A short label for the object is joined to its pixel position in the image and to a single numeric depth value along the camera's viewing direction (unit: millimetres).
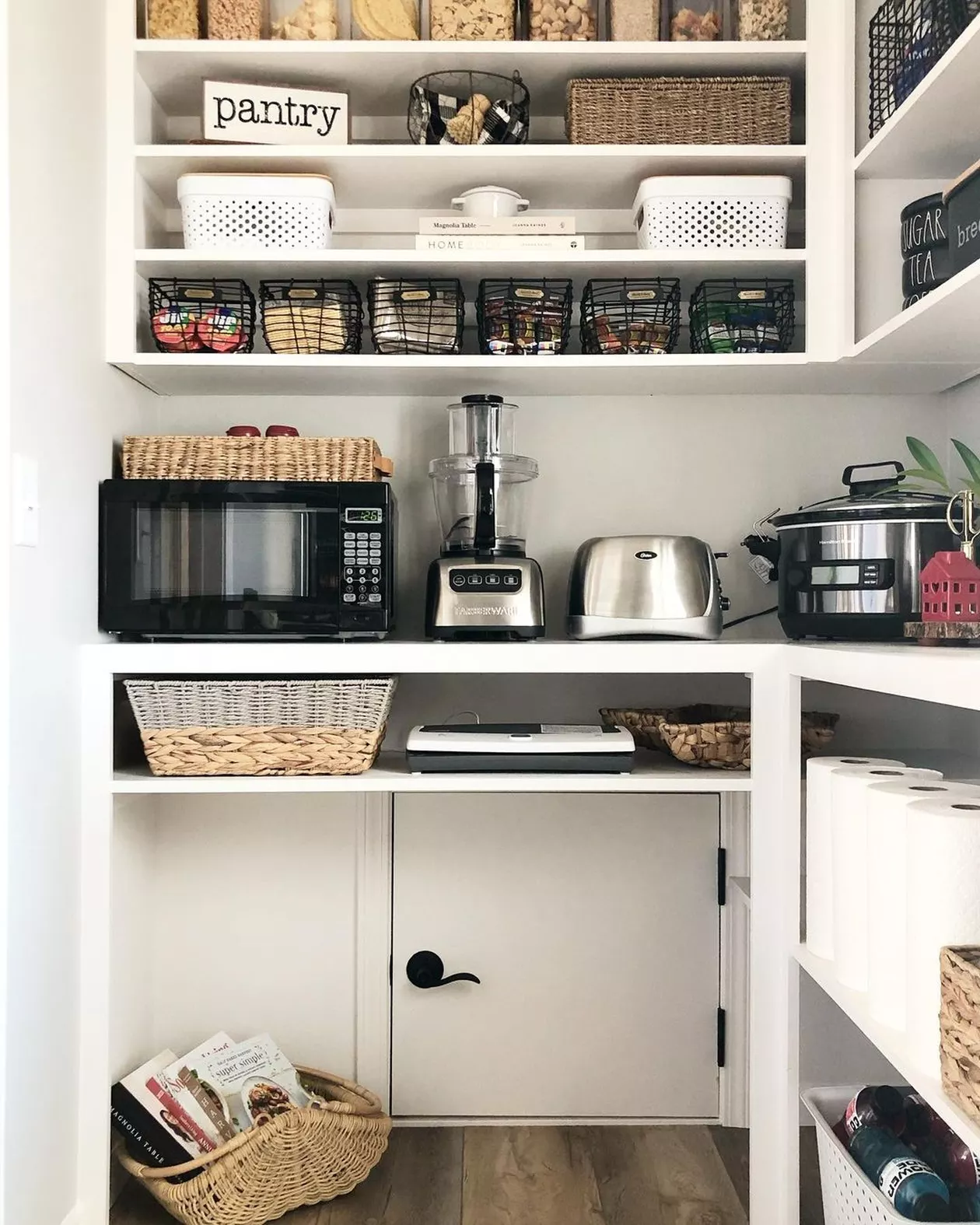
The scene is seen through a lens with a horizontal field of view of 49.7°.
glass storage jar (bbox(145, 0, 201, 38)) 1850
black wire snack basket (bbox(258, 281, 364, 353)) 1882
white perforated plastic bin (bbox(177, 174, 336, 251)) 1834
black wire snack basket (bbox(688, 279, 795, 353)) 1874
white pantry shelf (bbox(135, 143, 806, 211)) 1828
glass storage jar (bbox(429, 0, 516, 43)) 1847
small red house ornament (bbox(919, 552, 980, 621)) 1261
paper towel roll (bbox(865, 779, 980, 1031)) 1186
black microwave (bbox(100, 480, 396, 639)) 1771
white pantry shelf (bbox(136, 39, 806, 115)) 1819
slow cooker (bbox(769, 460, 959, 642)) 1597
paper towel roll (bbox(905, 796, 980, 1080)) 1077
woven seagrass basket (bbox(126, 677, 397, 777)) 1730
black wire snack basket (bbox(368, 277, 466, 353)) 1898
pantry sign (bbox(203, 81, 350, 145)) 1854
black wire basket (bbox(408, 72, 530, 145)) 1886
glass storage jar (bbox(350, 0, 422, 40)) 1870
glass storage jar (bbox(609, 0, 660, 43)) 1847
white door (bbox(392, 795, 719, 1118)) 2055
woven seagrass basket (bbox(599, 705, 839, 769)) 1777
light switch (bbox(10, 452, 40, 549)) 1404
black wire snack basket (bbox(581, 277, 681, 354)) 1881
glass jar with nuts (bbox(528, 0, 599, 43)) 1860
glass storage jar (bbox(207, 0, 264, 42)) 1842
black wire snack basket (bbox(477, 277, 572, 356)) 1885
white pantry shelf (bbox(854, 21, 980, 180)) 1374
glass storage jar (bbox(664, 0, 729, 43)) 1867
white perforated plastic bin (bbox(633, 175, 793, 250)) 1838
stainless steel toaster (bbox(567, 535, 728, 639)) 1863
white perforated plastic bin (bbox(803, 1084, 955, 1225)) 1312
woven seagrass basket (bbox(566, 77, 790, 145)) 1849
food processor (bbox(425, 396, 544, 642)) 1846
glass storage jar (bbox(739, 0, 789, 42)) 1844
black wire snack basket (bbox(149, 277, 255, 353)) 1855
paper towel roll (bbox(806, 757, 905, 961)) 1391
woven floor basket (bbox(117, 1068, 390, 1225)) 1649
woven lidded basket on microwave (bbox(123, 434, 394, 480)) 1836
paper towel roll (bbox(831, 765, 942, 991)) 1294
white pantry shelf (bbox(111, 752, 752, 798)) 1700
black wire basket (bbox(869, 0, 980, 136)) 1447
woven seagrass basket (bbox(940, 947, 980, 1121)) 975
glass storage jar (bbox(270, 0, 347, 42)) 1859
